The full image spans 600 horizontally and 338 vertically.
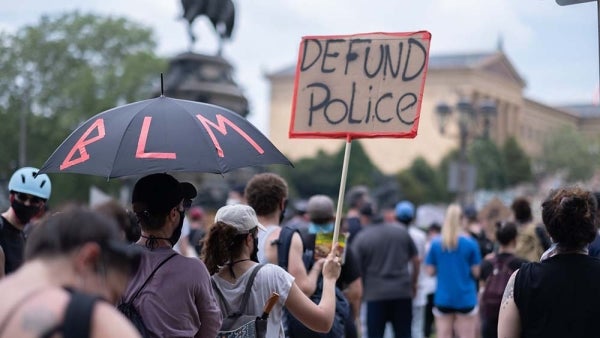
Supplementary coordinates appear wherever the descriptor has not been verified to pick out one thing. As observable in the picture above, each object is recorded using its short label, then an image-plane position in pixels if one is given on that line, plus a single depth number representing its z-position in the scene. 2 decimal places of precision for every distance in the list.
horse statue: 22.89
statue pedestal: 21.66
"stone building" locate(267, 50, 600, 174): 100.75
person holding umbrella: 4.18
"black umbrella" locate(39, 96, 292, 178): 4.57
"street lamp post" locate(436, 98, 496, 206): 24.69
